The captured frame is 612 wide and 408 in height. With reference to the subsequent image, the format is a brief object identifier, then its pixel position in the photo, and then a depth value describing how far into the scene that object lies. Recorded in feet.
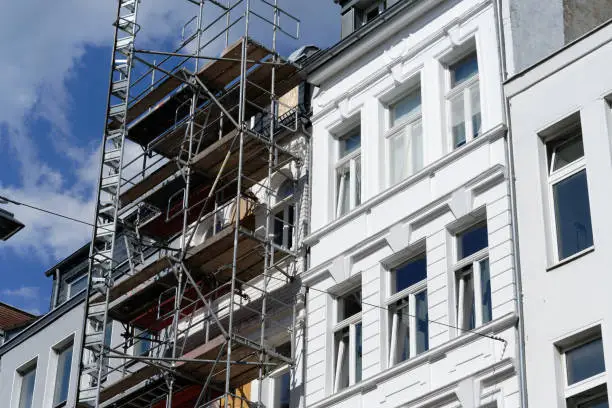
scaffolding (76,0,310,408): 95.50
